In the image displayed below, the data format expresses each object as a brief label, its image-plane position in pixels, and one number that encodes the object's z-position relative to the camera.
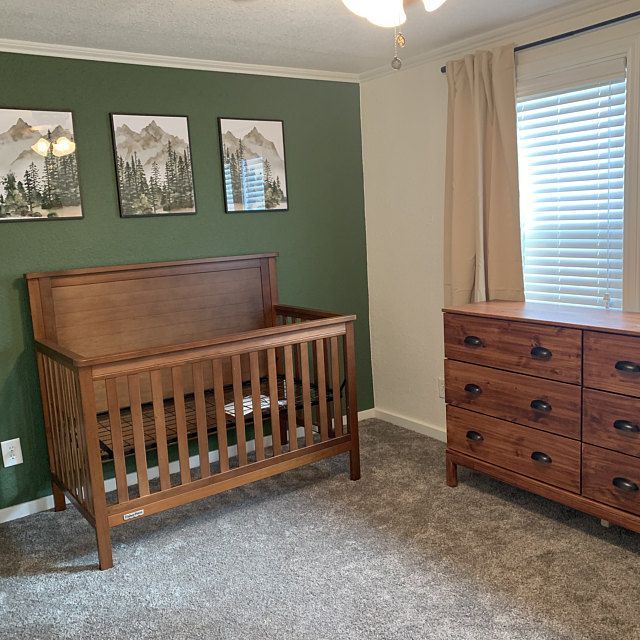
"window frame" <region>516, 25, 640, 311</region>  2.65
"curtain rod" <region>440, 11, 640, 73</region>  2.62
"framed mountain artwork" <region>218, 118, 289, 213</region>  3.54
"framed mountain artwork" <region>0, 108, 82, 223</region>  2.93
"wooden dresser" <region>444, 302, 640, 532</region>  2.37
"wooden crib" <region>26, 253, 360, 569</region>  2.57
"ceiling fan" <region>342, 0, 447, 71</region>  1.74
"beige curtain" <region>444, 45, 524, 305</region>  3.04
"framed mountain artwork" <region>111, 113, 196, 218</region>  3.22
